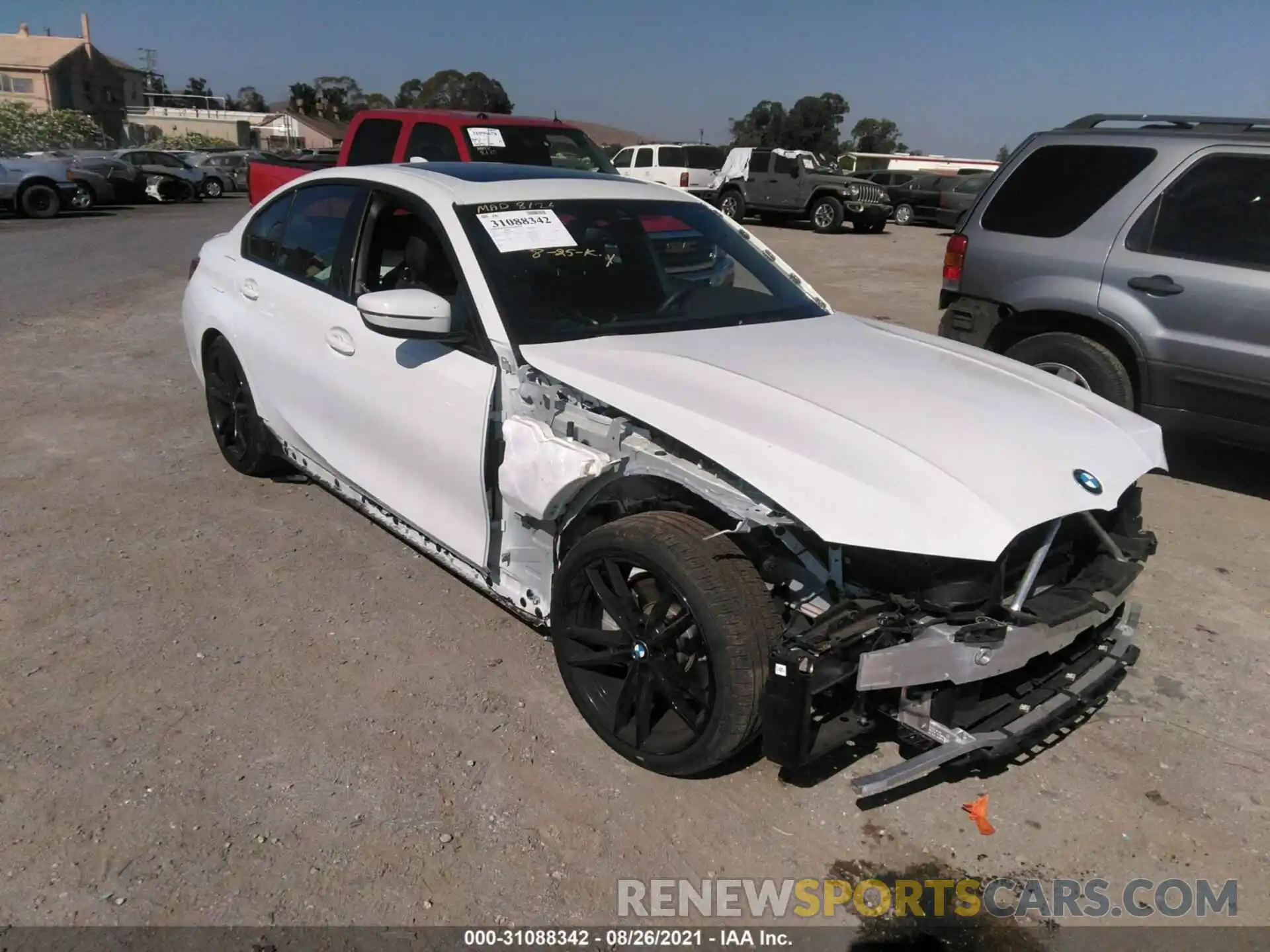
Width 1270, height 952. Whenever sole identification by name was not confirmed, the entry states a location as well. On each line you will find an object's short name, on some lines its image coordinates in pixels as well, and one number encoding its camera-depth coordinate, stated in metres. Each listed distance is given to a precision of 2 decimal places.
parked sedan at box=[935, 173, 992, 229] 23.66
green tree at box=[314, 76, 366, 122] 101.38
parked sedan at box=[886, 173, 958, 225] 27.23
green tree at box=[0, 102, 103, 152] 37.40
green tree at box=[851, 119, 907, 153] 99.81
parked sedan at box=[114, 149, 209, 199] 25.50
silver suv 4.91
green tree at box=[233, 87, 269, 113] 113.88
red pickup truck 9.17
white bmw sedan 2.45
